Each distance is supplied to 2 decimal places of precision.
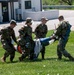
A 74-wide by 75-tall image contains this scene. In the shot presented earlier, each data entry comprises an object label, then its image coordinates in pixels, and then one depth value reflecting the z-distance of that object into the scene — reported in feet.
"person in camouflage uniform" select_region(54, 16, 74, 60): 40.98
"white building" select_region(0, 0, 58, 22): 144.05
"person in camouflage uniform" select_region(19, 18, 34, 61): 40.78
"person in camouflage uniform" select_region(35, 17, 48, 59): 45.18
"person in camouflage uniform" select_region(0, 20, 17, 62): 40.20
